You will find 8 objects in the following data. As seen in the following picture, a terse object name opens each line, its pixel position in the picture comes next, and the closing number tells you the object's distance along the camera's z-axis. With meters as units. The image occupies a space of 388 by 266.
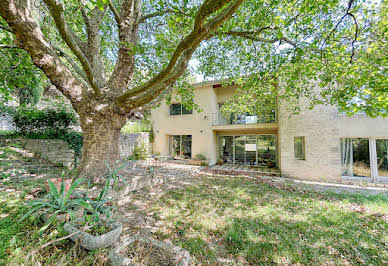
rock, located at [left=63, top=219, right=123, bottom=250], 2.08
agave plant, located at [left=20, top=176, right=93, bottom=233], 2.33
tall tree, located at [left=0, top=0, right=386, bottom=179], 3.49
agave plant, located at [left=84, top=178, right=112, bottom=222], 2.36
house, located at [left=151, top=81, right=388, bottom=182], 7.62
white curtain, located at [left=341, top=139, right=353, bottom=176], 7.91
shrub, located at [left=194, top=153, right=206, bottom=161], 11.82
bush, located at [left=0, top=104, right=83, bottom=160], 6.86
